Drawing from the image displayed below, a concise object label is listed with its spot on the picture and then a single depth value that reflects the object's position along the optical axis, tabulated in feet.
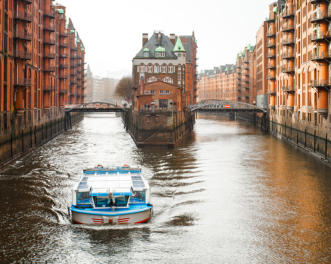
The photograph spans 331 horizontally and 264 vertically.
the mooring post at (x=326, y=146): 160.06
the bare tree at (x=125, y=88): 557.62
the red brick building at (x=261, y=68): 343.67
